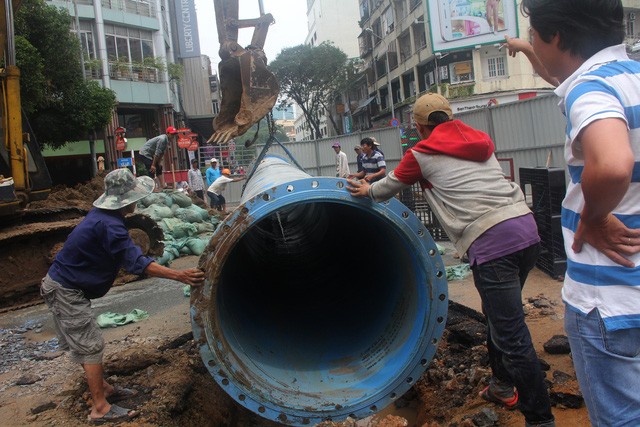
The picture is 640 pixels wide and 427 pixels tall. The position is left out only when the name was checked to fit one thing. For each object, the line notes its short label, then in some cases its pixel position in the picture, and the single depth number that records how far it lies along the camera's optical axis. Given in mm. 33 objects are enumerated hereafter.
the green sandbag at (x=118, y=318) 5648
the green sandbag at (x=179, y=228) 10195
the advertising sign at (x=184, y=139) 20936
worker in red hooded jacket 2762
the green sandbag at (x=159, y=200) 11180
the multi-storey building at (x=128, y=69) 27719
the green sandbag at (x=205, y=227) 11048
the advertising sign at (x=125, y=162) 18791
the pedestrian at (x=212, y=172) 15017
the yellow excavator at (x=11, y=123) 7227
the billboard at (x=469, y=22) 29938
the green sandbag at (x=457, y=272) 6312
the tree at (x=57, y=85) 16156
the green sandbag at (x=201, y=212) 11812
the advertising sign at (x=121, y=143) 21547
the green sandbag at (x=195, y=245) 9484
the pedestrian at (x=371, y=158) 9617
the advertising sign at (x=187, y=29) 39969
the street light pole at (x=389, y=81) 39656
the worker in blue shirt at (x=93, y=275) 3508
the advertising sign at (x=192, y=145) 21527
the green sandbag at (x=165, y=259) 8527
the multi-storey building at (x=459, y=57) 30484
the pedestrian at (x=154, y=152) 13243
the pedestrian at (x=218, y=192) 13398
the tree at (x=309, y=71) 45906
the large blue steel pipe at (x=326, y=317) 3025
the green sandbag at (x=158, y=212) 10562
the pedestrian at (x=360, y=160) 10207
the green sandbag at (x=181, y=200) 12094
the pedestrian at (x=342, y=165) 12500
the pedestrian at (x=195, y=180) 15922
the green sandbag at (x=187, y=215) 11352
